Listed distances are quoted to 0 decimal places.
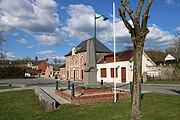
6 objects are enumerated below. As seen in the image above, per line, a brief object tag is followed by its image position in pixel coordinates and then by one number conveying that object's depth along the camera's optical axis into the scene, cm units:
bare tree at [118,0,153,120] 336
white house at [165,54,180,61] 3352
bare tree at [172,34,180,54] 3098
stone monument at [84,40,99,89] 956
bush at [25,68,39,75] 5879
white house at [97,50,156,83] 2191
